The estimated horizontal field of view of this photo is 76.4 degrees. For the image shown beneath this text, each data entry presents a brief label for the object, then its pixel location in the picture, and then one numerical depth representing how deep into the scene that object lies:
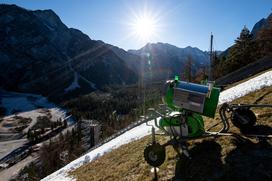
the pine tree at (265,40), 42.37
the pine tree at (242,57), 41.35
